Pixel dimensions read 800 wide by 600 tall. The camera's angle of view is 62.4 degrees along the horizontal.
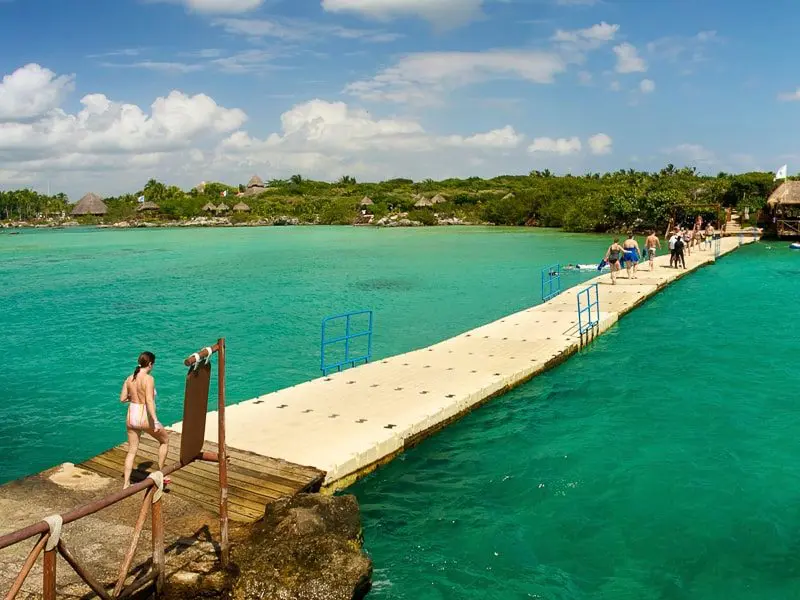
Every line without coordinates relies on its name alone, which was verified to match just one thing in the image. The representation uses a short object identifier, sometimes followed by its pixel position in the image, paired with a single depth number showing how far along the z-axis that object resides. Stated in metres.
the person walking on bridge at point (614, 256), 24.33
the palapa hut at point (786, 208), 46.62
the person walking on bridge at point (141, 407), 7.30
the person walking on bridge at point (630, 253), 25.17
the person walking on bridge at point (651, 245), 29.33
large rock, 5.64
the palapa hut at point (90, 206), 131.62
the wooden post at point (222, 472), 5.91
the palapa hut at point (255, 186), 140.99
